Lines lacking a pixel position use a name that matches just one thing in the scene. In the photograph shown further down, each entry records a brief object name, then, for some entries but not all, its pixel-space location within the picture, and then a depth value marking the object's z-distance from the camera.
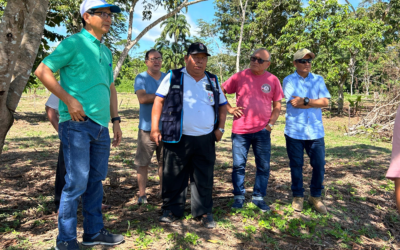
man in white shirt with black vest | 3.61
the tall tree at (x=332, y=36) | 18.27
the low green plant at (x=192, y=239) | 3.23
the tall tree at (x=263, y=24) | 25.05
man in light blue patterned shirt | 4.25
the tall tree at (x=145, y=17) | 11.62
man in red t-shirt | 4.21
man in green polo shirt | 2.60
